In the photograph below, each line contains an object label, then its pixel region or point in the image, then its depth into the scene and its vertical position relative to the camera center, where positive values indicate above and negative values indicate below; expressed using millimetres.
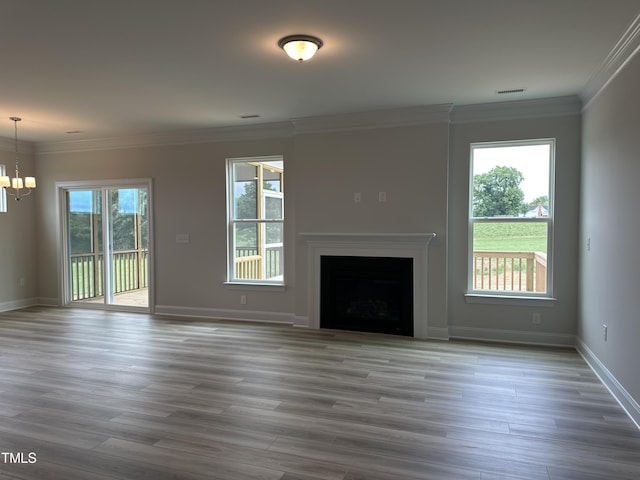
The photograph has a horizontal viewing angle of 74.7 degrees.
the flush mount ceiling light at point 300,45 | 2936 +1245
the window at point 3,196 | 6465 +385
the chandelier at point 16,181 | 5000 +484
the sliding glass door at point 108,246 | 6449 -400
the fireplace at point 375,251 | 4918 -384
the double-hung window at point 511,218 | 4672 +17
